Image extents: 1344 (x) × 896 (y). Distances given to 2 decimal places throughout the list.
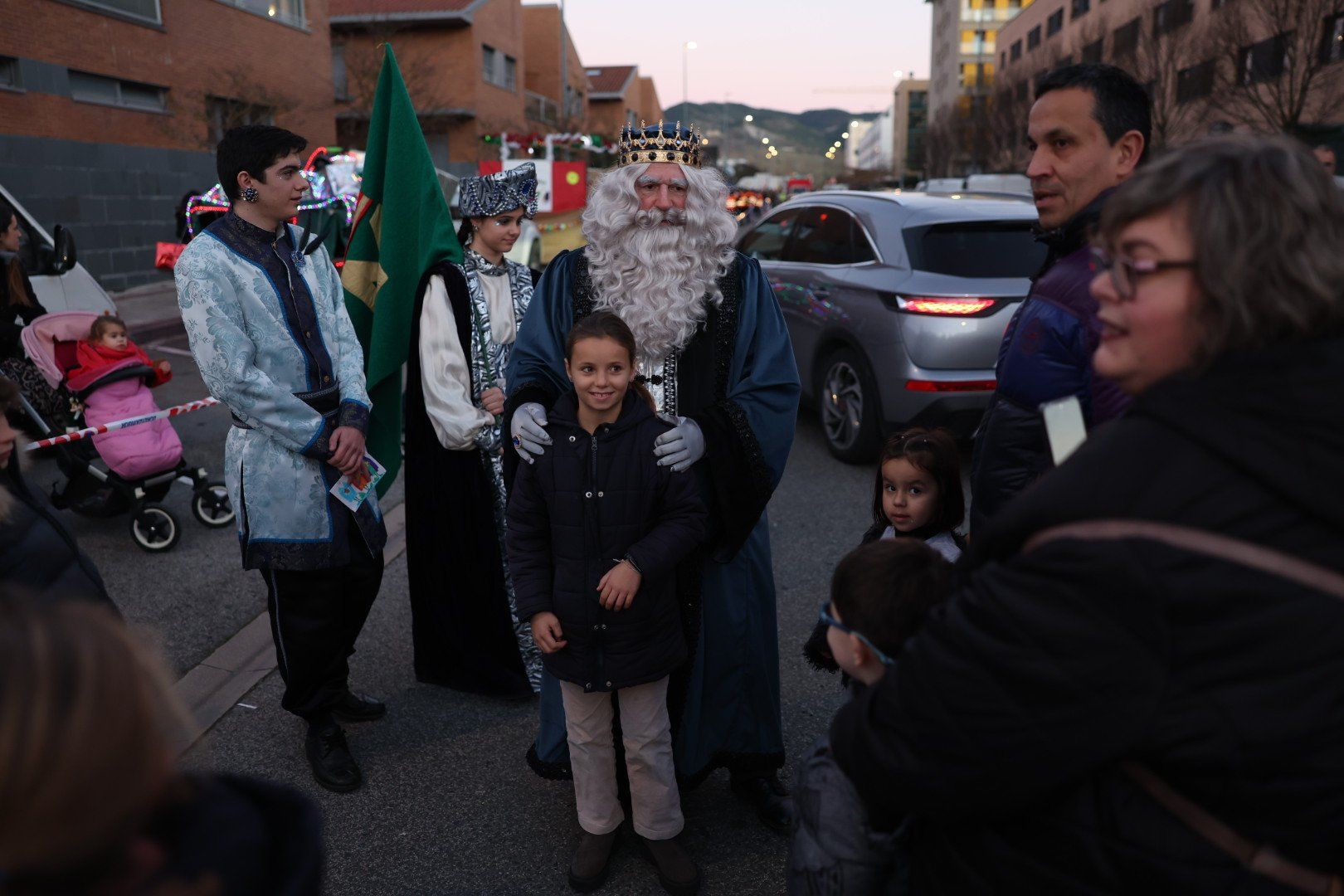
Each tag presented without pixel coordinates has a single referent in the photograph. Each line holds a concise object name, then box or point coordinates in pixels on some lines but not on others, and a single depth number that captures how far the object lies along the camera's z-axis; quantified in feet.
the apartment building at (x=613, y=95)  194.18
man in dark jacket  6.15
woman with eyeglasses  3.34
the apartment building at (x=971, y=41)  259.80
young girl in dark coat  7.85
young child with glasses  4.75
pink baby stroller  17.01
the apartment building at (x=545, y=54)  157.89
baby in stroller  17.06
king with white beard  9.14
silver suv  19.21
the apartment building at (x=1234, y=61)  66.54
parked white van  20.22
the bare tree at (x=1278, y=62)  65.92
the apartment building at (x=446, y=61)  103.45
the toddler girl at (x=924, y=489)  8.95
